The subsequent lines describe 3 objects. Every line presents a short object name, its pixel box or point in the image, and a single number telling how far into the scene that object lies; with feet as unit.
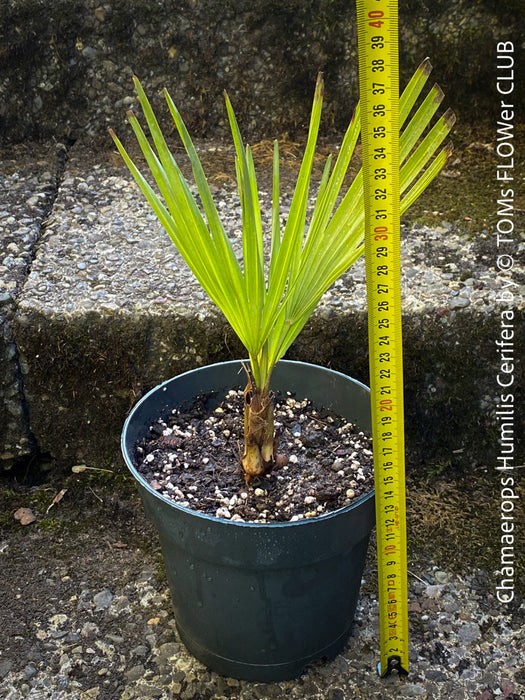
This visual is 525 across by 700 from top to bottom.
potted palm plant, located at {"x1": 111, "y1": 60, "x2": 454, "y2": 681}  1.31
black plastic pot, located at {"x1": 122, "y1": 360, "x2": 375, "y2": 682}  1.43
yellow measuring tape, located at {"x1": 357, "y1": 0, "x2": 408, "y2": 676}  1.14
